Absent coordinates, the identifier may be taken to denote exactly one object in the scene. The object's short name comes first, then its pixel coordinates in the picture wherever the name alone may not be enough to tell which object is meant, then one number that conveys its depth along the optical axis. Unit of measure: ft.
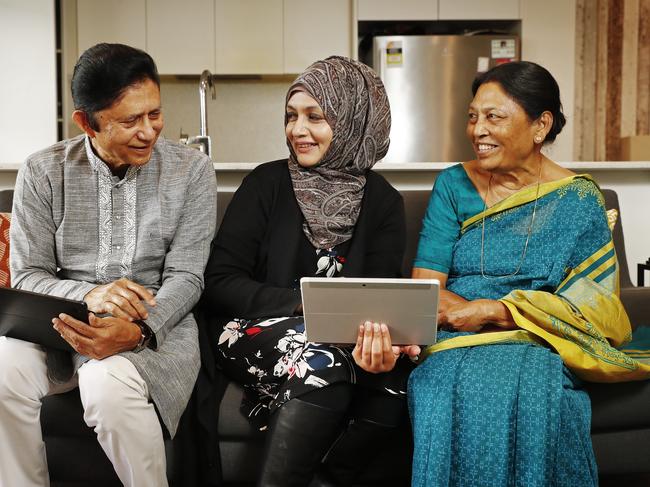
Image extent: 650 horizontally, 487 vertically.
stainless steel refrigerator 15.43
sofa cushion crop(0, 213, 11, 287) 6.40
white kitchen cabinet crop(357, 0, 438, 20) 15.52
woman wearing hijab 5.03
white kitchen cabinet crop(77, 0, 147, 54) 15.70
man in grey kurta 4.69
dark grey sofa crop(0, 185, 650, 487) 5.29
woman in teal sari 4.71
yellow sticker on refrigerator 15.44
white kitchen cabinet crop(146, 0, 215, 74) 15.87
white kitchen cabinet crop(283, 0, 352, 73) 15.87
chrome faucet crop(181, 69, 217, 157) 9.28
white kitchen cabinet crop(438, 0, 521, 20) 15.58
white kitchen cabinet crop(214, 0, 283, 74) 15.90
